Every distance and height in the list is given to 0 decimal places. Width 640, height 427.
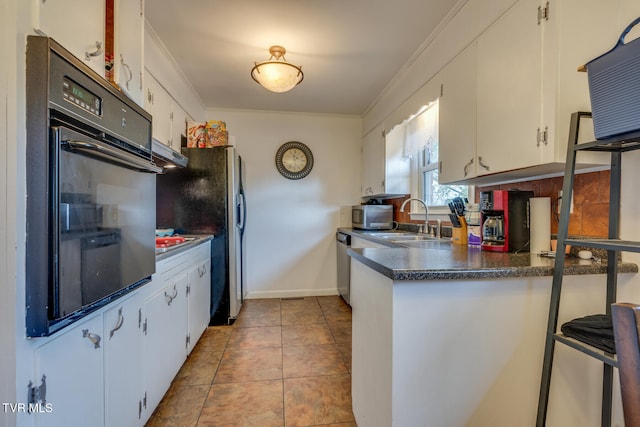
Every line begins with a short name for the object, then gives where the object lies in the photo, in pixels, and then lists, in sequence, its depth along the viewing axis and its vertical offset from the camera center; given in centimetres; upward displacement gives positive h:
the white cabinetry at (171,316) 154 -69
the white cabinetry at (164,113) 221 +79
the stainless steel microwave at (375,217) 332 -8
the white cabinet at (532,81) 120 +59
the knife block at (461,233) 196 -15
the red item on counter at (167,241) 198 -24
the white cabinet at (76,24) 81 +55
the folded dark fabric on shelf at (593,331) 93 -39
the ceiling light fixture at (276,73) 221 +102
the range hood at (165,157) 188 +36
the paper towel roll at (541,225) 146 -6
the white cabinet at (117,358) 82 -57
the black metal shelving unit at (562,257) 105 -16
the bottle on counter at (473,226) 177 -9
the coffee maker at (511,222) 152 -5
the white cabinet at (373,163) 331 +56
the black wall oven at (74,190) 77 +5
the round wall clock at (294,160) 388 +64
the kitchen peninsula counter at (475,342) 105 -48
